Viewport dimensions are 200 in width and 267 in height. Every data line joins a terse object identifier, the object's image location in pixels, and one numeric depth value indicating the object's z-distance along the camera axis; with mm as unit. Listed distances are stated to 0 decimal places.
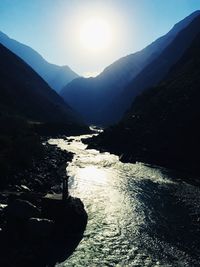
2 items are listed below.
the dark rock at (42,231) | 19435
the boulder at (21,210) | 22406
